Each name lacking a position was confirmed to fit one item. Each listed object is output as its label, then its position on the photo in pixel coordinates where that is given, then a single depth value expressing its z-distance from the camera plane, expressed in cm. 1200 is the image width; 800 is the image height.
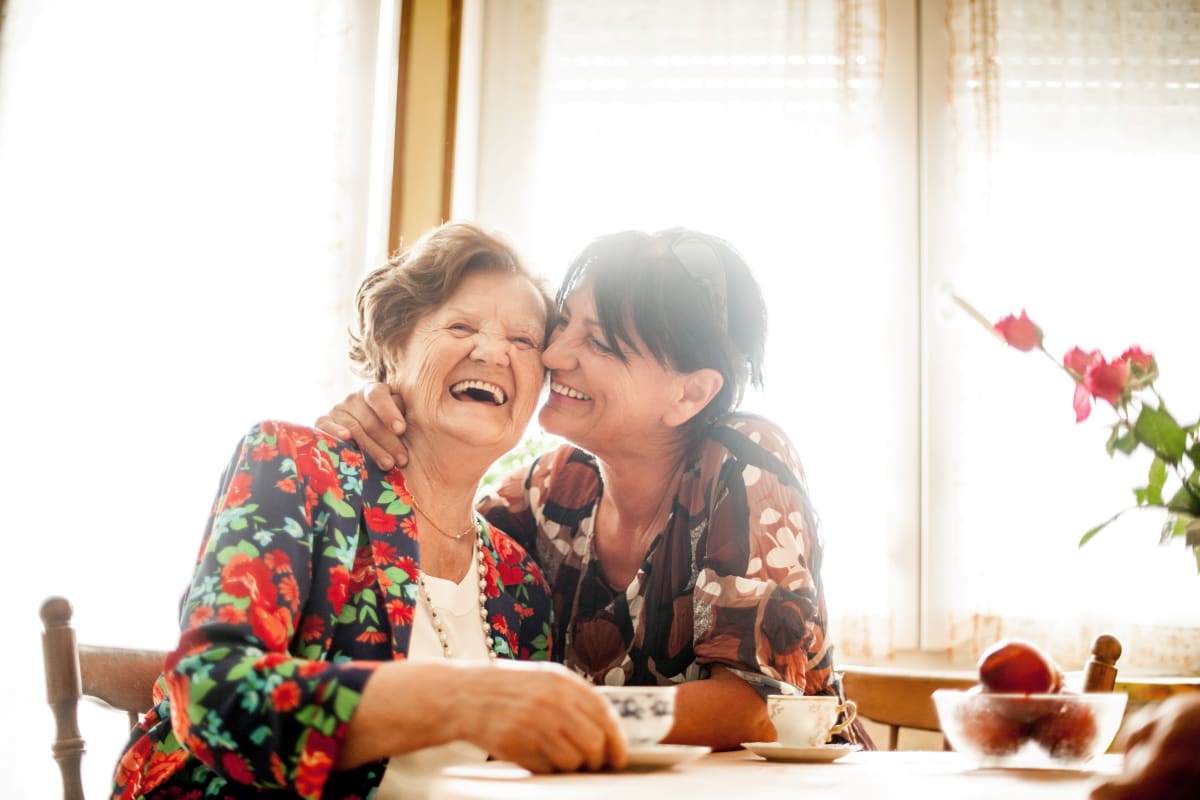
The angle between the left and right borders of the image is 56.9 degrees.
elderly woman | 95
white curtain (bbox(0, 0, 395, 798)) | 312
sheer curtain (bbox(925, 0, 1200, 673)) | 320
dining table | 84
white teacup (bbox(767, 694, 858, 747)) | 120
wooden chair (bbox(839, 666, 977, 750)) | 178
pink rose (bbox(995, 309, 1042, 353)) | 115
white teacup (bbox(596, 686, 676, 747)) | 98
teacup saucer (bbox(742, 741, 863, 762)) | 118
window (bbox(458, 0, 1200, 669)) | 325
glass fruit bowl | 107
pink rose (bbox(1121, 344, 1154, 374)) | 113
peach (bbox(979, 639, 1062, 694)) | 109
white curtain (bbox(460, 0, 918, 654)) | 333
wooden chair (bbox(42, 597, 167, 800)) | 141
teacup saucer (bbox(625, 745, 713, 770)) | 97
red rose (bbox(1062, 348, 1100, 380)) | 114
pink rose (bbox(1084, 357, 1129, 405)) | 109
